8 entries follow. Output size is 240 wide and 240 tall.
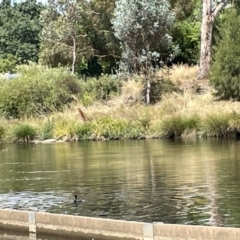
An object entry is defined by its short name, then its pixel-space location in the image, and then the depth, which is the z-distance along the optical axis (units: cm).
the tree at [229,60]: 4100
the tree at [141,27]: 4466
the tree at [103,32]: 5600
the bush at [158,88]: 4578
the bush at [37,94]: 4641
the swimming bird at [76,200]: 1645
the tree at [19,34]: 8469
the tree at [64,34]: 5516
